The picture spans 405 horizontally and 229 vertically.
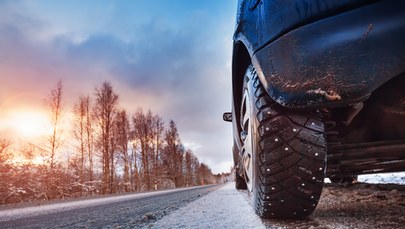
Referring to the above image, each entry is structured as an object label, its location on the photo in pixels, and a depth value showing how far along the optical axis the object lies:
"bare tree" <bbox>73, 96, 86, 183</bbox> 22.33
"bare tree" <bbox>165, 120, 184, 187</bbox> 41.88
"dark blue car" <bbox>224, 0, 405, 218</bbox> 1.23
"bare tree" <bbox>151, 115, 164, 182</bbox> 35.91
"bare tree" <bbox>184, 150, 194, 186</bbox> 51.42
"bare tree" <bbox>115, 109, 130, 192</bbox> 25.66
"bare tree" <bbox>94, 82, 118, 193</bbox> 23.30
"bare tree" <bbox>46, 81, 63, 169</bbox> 17.34
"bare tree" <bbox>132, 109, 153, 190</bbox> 31.59
